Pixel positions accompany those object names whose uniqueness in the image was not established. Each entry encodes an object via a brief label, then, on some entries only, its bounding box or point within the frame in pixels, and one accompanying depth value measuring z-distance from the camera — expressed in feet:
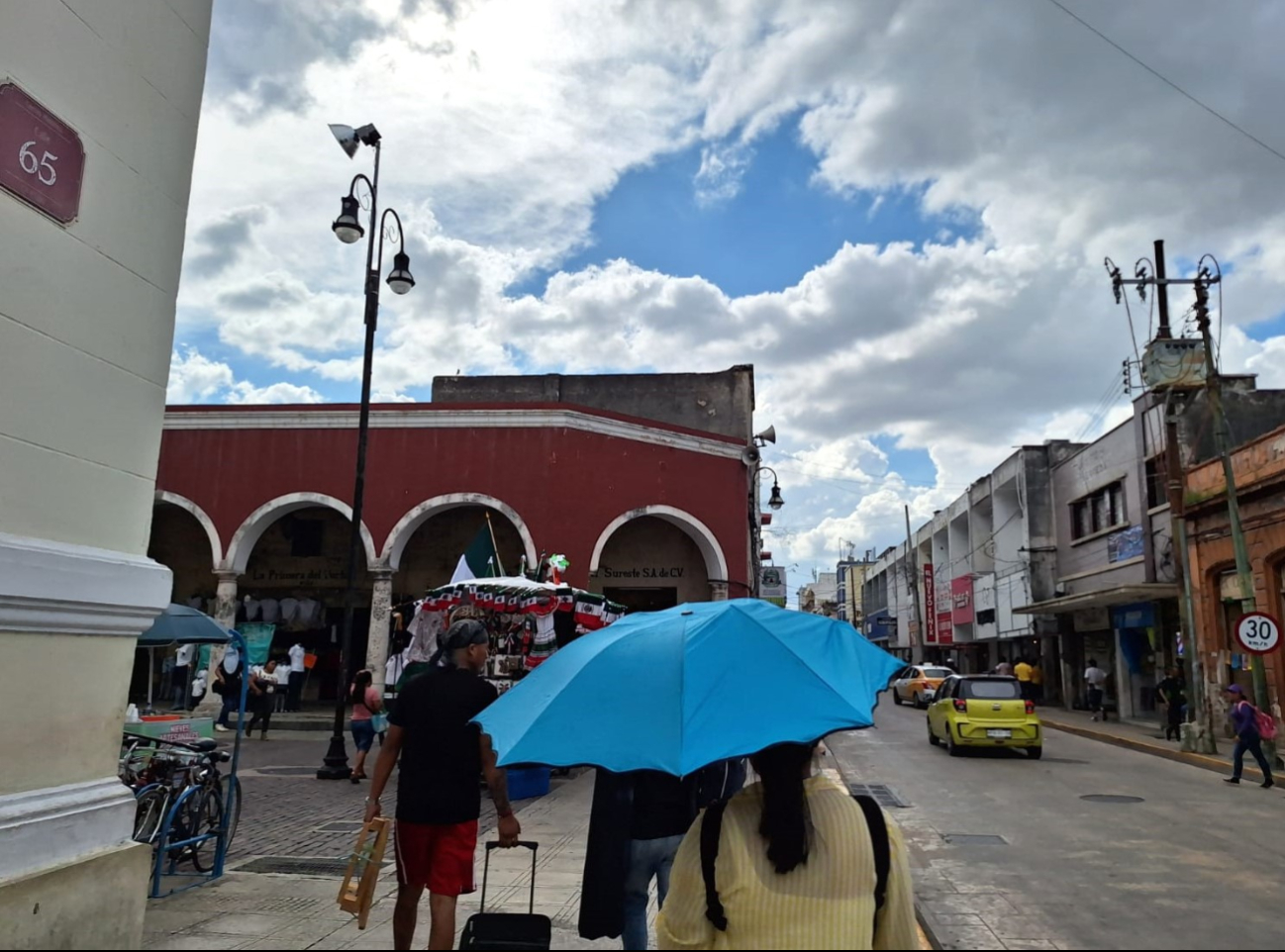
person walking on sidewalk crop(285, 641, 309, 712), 71.82
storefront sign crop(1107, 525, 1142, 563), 85.35
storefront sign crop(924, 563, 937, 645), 158.71
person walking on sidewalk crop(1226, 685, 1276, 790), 45.62
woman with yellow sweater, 8.00
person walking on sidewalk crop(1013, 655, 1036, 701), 94.32
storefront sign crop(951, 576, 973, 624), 136.77
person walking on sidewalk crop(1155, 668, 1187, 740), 68.18
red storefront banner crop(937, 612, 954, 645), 149.07
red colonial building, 70.85
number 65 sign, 15.69
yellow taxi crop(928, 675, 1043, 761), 56.24
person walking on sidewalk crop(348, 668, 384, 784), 39.32
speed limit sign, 47.96
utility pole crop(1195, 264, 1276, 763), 53.00
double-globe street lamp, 43.42
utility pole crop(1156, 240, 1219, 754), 59.31
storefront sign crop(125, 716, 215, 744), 26.27
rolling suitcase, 12.20
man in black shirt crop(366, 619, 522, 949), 14.80
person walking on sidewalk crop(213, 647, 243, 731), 58.29
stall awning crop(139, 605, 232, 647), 25.61
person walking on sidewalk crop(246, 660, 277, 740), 55.88
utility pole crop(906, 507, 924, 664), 160.25
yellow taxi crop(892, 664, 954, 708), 105.09
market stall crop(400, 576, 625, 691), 41.50
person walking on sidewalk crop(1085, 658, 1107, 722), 88.28
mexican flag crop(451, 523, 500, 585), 51.16
